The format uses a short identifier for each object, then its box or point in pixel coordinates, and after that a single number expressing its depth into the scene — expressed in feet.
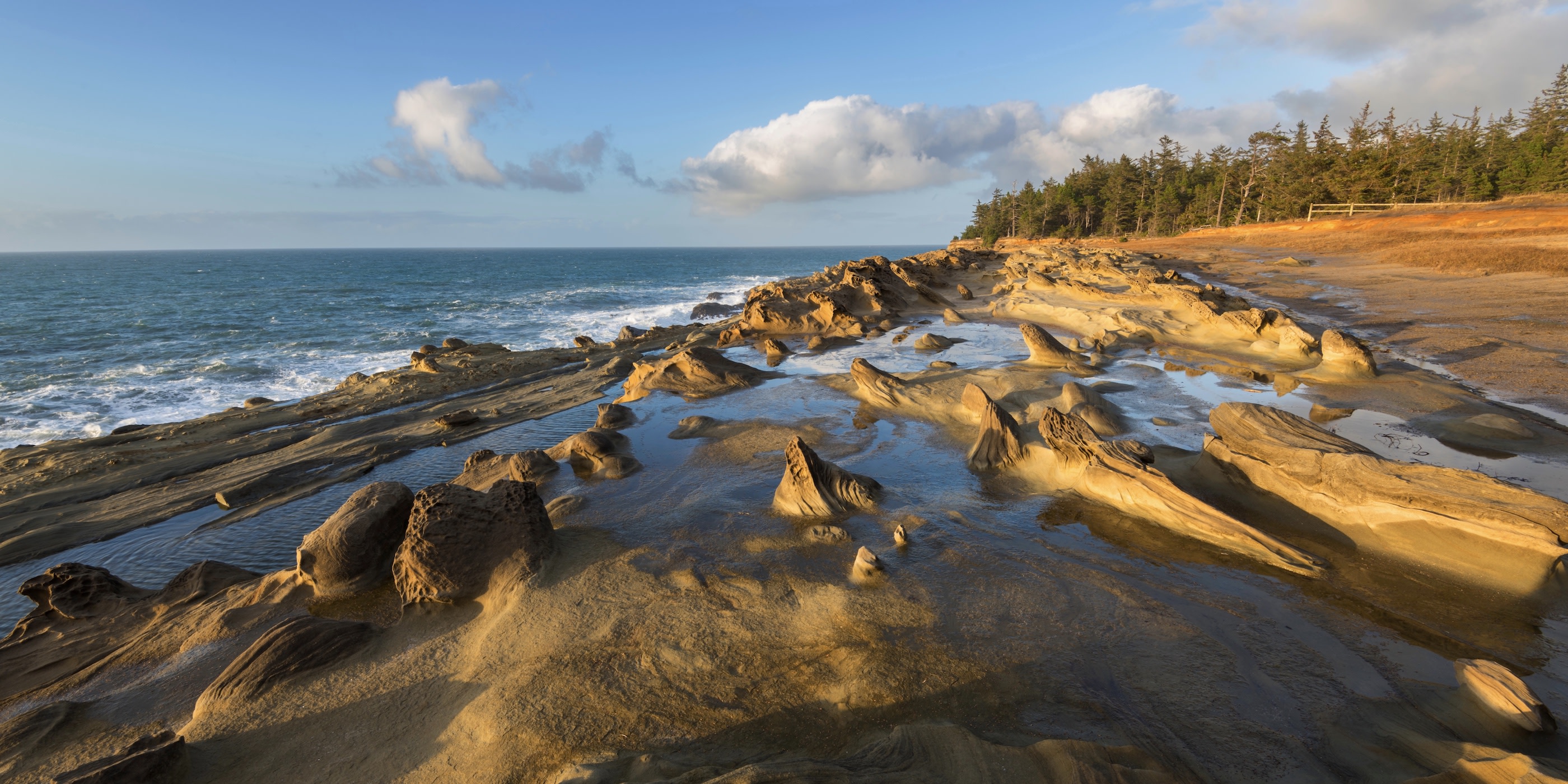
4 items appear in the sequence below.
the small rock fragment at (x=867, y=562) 16.53
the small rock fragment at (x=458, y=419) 35.88
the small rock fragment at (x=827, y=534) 19.07
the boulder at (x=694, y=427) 31.32
